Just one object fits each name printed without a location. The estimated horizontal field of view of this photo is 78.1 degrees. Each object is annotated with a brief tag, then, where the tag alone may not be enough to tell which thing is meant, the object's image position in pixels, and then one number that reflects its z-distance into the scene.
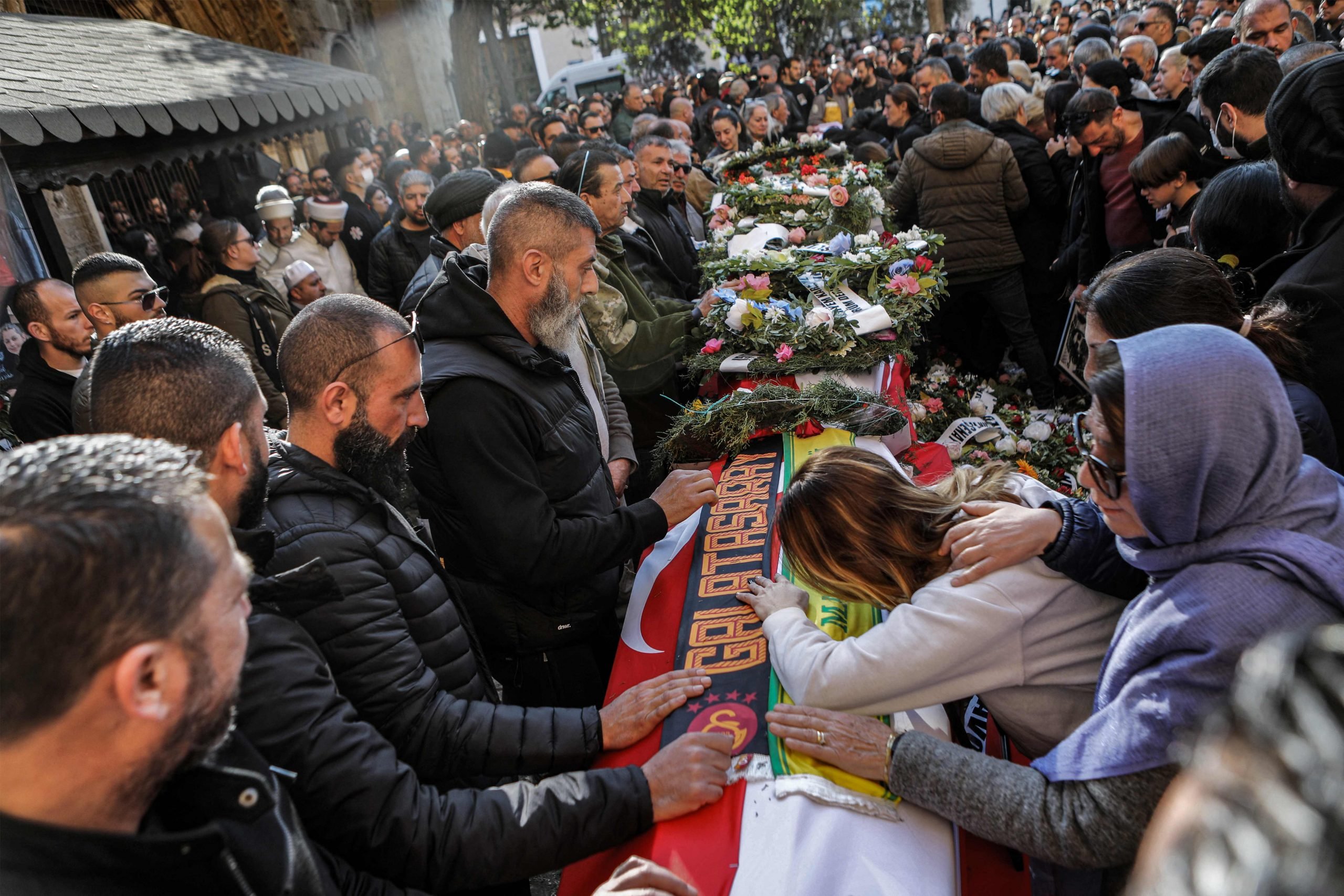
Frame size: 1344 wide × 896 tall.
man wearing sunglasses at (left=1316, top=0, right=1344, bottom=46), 6.33
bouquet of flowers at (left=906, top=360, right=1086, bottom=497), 4.62
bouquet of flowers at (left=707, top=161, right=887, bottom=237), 5.77
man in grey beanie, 4.40
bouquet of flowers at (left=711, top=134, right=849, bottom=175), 7.95
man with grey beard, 2.49
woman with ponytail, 2.15
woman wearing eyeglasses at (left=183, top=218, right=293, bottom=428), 5.51
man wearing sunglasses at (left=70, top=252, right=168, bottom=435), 4.24
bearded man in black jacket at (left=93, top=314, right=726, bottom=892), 1.53
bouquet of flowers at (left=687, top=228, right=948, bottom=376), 3.76
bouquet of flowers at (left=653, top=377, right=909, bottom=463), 3.34
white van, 27.25
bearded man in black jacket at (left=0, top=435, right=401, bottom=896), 0.99
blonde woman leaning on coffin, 1.84
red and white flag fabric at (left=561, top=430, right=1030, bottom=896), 1.62
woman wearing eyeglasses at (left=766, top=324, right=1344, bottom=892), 1.35
